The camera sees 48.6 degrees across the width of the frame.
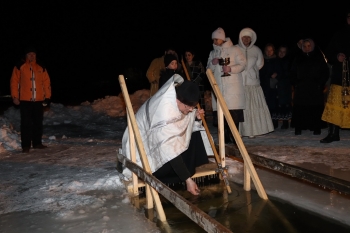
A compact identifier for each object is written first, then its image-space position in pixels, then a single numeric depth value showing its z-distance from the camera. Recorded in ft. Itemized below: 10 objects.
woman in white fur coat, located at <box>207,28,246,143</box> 20.93
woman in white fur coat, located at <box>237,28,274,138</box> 22.97
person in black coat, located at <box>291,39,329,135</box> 23.18
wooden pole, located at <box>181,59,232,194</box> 13.91
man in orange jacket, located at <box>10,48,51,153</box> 21.52
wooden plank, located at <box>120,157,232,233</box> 8.41
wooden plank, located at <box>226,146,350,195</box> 10.58
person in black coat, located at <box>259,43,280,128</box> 26.32
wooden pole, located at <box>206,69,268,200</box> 12.82
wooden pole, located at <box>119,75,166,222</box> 11.63
